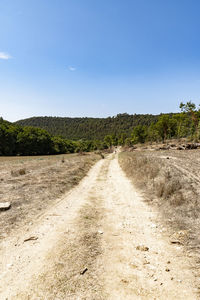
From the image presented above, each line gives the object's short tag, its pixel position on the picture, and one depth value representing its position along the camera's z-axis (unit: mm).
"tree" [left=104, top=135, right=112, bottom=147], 159625
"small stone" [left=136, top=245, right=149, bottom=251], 5747
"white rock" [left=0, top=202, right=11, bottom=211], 9375
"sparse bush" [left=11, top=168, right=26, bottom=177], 21738
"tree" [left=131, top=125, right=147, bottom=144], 117312
